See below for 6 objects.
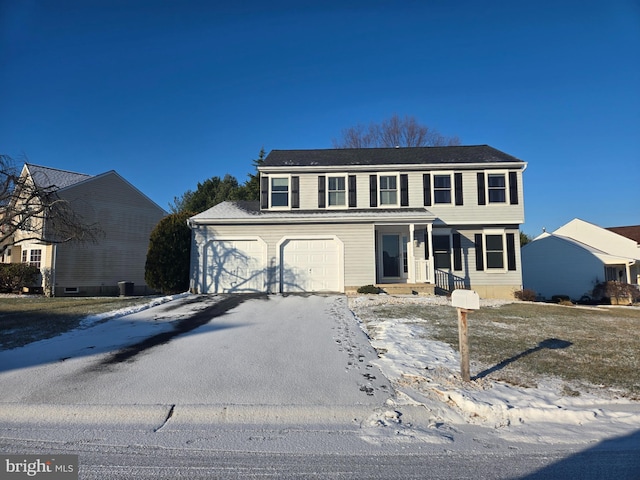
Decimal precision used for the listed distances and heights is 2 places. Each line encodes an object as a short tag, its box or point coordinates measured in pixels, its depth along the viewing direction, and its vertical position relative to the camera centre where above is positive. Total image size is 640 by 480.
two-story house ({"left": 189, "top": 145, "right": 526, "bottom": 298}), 15.36 +1.67
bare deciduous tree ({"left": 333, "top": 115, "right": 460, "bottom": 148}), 33.66 +11.85
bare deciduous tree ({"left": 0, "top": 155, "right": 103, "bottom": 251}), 14.27 +2.45
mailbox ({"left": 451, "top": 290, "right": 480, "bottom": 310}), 5.16 -0.48
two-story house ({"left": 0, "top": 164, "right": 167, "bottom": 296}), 19.16 +1.30
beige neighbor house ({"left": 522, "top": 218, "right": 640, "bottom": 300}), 23.75 +0.36
